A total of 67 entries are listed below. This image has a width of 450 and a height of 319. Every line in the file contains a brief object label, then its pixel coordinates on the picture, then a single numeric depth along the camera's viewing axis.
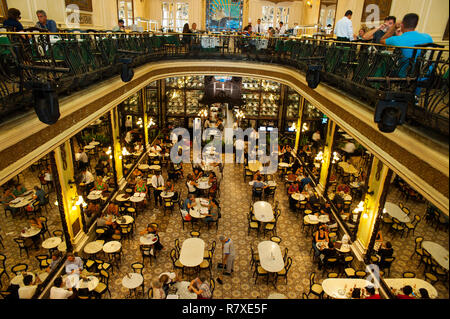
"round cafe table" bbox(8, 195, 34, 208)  10.47
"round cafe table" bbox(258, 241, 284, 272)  8.34
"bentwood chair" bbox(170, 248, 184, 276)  8.76
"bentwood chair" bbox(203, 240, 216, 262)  8.97
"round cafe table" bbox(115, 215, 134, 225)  9.80
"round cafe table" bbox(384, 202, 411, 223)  10.36
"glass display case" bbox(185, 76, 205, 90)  18.64
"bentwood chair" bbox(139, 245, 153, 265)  9.05
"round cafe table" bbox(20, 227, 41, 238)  9.05
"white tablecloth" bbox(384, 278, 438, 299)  7.23
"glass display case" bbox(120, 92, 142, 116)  17.62
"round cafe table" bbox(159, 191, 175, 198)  11.60
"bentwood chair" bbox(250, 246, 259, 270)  8.87
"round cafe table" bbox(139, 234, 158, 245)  9.06
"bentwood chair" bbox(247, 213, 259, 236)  10.23
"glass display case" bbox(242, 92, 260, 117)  18.84
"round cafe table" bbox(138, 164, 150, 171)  13.81
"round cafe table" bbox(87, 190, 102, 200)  10.80
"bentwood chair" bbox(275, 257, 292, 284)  8.48
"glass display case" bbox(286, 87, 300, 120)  17.98
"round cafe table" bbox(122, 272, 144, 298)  7.75
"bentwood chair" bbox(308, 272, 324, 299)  7.71
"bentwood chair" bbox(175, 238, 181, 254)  9.36
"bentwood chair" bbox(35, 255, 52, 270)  8.30
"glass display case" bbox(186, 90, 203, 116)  18.89
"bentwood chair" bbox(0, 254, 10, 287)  7.85
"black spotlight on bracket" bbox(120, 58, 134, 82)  7.19
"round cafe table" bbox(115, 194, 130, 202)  11.13
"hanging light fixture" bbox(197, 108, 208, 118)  18.27
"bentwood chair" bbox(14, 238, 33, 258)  8.92
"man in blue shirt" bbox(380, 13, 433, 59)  4.81
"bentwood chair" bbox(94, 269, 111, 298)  7.62
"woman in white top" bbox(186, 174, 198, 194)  12.21
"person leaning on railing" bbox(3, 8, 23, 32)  5.82
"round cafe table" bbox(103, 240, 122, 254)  8.72
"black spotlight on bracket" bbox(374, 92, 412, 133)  3.98
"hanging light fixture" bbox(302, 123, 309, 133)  16.31
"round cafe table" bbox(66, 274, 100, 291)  7.41
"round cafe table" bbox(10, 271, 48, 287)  7.30
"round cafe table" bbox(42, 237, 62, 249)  8.69
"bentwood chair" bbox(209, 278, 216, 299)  7.87
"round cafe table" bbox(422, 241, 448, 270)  8.01
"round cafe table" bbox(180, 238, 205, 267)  8.45
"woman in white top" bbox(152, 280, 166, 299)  7.24
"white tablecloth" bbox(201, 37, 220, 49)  15.50
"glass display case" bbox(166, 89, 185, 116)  18.72
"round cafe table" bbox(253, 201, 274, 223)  10.38
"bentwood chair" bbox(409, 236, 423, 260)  9.01
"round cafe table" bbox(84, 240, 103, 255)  8.83
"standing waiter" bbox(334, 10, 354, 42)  7.80
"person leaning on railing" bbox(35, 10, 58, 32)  6.64
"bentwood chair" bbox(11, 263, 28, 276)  8.09
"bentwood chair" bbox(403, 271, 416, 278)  7.93
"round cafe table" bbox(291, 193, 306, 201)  11.46
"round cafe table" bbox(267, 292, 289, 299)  7.31
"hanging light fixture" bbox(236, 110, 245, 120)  18.25
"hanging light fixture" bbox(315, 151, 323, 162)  12.43
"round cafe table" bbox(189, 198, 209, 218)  10.50
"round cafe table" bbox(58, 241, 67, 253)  8.70
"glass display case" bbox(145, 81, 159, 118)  17.83
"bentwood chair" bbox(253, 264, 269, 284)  8.52
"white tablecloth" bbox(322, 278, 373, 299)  7.42
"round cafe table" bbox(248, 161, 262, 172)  14.30
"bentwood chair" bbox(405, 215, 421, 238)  10.26
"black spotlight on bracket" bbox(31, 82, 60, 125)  3.96
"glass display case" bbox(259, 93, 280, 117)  18.64
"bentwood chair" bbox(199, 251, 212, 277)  8.72
